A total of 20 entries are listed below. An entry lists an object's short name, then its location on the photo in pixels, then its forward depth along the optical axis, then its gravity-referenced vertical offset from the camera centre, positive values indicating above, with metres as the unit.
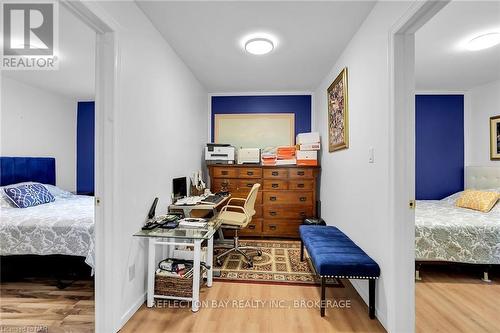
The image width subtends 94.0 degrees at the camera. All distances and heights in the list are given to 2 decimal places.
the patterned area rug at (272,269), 2.46 -1.17
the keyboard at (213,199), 2.83 -0.41
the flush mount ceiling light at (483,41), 2.30 +1.31
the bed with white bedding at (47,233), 2.16 -0.61
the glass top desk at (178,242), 1.91 -0.63
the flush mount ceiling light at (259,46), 2.42 +1.31
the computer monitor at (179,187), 2.74 -0.24
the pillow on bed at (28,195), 2.69 -0.34
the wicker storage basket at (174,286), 1.99 -1.02
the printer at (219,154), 3.88 +0.23
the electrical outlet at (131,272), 1.84 -0.84
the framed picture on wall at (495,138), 3.40 +0.44
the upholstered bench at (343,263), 1.79 -0.75
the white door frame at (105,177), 1.62 -0.07
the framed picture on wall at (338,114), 2.51 +0.64
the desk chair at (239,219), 2.83 -0.63
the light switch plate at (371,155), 1.89 +0.11
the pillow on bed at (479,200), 2.86 -0.41
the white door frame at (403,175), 1.57 -0.05
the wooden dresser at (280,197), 3.73 -0.47
